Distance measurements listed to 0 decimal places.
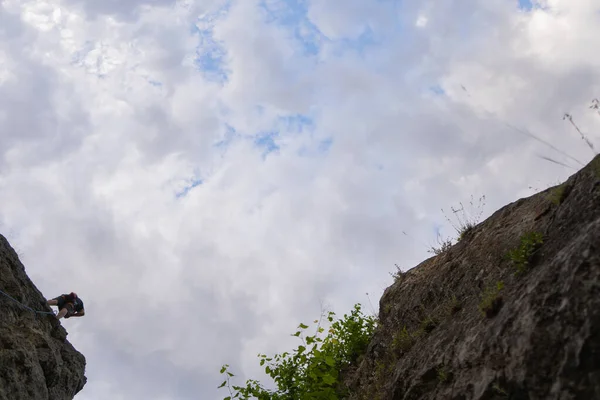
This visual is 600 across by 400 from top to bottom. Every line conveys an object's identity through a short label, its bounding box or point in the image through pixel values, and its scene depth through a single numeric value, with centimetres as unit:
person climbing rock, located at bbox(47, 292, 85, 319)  1497
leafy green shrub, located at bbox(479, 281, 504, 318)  673
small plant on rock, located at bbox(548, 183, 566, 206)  703
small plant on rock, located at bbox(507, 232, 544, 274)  681
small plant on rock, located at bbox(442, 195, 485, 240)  1082
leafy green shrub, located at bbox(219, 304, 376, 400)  1027
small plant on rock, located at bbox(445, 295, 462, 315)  838
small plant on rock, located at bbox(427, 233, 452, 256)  1150
